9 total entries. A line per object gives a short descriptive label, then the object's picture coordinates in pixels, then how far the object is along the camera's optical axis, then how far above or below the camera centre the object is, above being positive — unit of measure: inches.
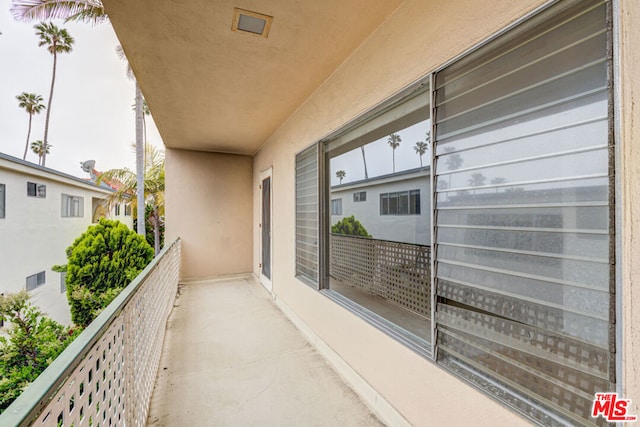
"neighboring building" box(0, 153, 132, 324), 255.0 -14.5
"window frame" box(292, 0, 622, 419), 35.1 +3.5
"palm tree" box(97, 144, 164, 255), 346.3 +32.9
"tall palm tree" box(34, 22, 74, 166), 516.9 +323.0
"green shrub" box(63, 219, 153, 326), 205.9 -40.8
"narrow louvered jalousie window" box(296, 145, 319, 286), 124.6 -1.5
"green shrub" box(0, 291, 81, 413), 140.3 -75.3
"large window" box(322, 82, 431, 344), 79.8 -3.0
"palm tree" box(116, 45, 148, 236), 306.3 +48.4
